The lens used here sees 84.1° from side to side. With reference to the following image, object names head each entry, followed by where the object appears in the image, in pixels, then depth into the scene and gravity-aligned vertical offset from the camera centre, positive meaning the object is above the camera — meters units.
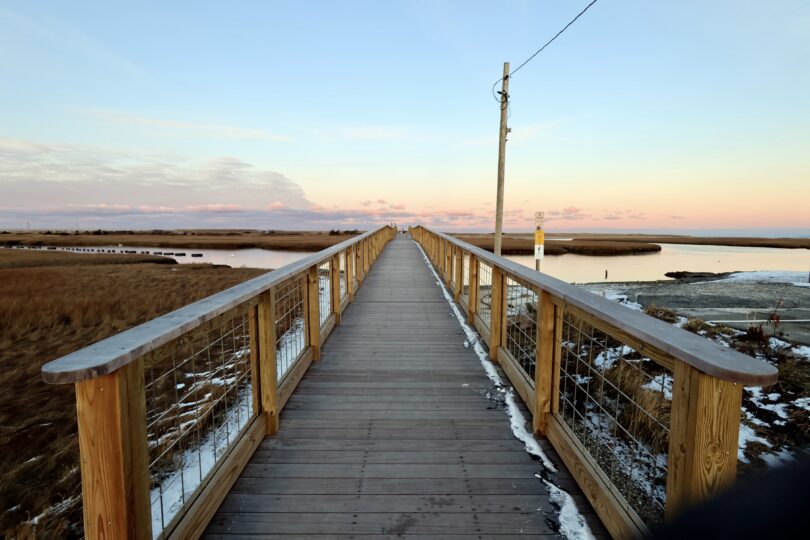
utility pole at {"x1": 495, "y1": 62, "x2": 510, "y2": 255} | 11.65 +1.98
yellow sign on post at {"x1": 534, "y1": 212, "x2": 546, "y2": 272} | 11.01 -0.29
